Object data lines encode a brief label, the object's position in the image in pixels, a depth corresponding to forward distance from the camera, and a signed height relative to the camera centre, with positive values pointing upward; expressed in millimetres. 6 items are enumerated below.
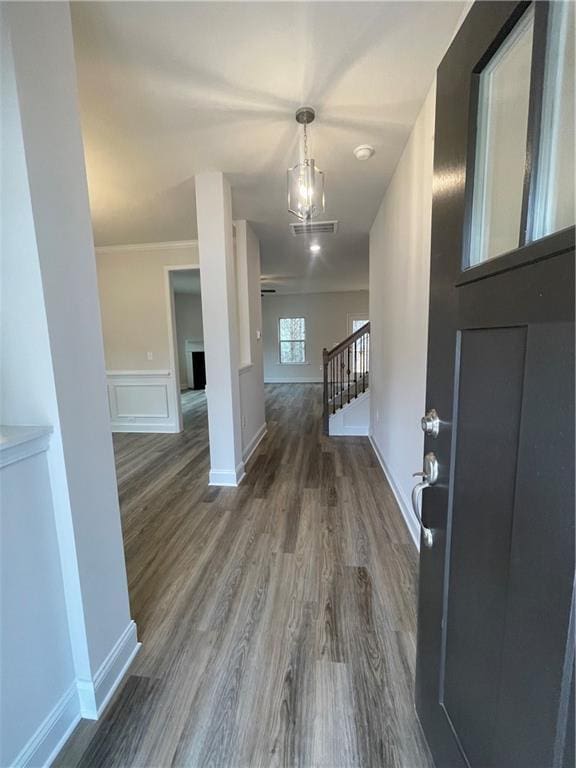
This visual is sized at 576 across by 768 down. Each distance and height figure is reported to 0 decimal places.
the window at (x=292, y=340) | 9664 -5
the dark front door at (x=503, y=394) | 495 -111
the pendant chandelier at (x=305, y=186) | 1868 +889
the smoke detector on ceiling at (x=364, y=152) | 2244 +1288
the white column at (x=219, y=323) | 2695 +156
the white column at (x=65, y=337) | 947 +23
